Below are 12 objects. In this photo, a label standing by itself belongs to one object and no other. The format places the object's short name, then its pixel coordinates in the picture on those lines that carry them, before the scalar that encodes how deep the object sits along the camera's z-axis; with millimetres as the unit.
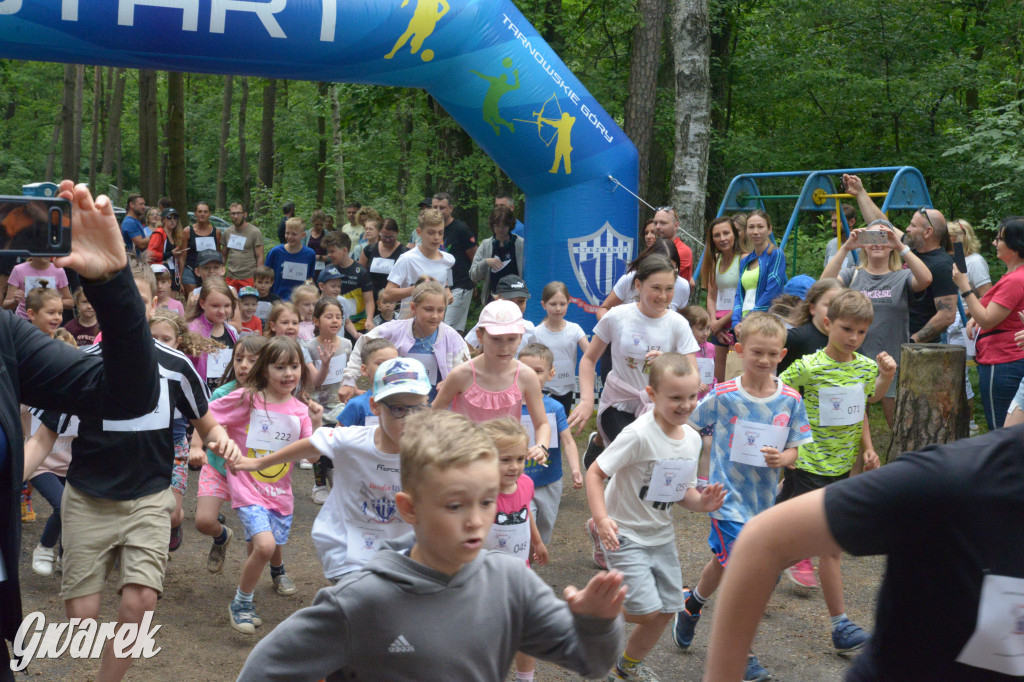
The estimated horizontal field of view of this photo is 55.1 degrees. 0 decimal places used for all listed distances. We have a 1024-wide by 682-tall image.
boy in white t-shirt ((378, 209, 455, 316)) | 8930
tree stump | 6953
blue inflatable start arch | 8672
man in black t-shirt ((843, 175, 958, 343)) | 7547
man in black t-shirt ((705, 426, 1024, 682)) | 1534
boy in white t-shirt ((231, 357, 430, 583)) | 4031
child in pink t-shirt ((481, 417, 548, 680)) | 4184
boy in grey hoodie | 2145
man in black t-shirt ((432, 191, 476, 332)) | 10992
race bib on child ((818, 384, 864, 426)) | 5543
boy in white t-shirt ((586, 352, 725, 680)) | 4516
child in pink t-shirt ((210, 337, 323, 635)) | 5344
